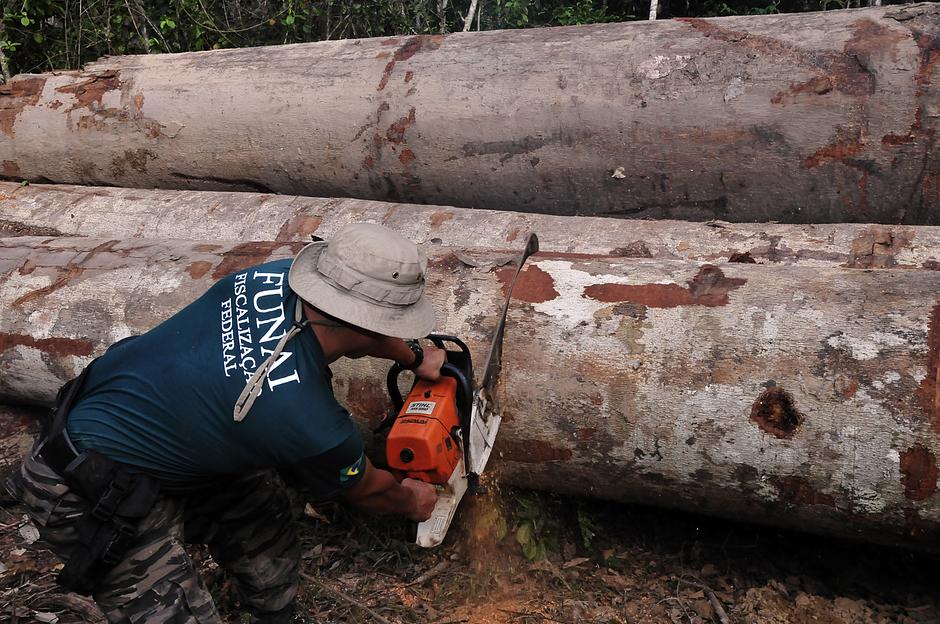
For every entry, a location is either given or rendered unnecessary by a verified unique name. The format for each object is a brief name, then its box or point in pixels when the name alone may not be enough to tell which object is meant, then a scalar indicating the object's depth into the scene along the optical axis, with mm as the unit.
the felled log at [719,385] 2527
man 2121
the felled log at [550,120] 3971
